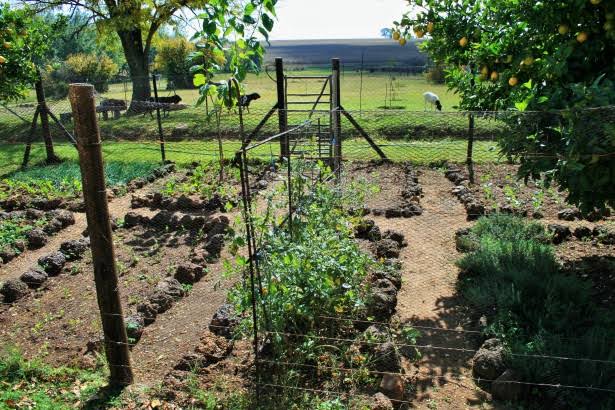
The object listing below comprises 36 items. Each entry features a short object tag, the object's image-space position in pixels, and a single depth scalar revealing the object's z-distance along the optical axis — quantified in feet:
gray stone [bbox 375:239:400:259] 21.62
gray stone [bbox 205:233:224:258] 22.89
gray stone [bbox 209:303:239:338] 16.19
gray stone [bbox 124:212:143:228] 27.20
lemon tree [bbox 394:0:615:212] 13.06
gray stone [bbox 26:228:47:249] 25.05
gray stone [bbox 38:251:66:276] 21.65
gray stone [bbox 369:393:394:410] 12.38
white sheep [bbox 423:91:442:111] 56.75
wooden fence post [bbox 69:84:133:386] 13.30
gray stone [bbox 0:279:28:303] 19.62
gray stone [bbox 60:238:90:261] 23.03
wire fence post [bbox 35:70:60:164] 39.68
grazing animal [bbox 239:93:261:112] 63.46
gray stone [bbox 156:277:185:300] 19.30
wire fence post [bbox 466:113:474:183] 32.40
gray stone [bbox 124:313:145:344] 16.61
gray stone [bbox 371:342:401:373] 13.98
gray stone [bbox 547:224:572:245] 22.44
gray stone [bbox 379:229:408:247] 23.64
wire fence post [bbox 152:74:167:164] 38.09
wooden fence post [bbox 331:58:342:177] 32.55
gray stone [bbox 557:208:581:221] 25.20
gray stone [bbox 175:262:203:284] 20.51
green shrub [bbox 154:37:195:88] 107.96
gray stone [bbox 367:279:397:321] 16.44
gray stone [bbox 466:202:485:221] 26.53
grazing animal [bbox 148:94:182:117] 64.50
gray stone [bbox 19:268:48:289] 20.58
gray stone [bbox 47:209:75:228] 27.68
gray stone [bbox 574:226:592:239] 22.70
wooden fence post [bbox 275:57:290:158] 34.48
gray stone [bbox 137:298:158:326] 17.75
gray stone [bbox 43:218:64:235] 26.53
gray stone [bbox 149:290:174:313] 18.43
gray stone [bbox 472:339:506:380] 13.70
